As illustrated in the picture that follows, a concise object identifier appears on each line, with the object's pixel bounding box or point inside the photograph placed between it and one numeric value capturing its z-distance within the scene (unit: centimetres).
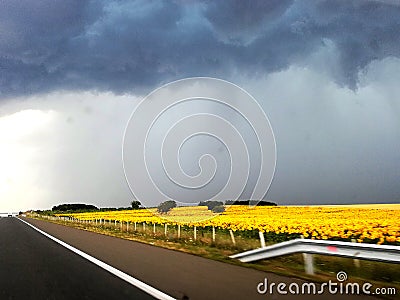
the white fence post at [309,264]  987
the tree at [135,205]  10815
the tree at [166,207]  6208
